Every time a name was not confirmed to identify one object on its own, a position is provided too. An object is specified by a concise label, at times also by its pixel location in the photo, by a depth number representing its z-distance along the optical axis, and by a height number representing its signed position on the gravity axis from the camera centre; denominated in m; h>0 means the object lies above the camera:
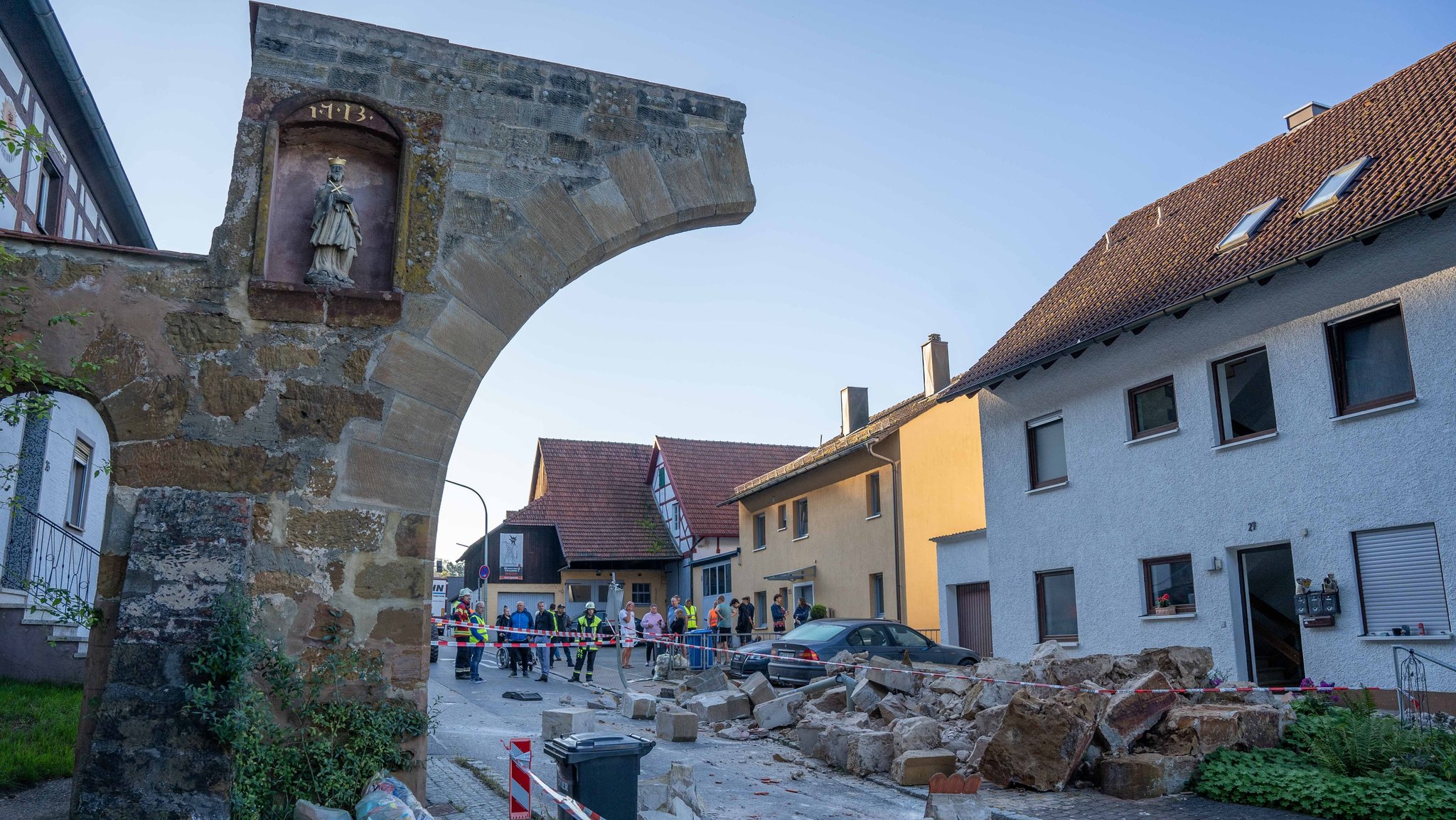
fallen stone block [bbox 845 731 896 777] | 9.59 -1.14
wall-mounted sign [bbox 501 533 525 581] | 36.66 +2.21
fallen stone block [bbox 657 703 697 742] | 11.73 -1.09
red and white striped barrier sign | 5.87 -0.85
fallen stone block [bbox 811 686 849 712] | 12.47 -0.88
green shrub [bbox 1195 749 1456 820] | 7.42 -1.20
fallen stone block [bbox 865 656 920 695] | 12.22 -0.61
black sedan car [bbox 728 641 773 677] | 16.64 -0.54
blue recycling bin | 21.47 -0.47
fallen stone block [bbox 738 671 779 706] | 13.34 -0.81
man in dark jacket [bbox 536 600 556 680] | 21.34 +0.10
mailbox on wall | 12.05 +0.16
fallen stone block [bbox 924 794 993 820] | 7.15 -1.20
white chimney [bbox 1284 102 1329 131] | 17.38 +8.12
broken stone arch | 5.84 +1.63
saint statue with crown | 6.65 +2.39
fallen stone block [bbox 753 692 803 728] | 12.41 -1.00
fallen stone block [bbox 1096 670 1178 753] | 9.06 -0.78
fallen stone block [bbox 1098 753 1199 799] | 8.55 -1.19
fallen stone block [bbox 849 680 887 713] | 11.98 -0.79
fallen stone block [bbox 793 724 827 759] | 10.61 -1.11
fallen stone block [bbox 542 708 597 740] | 8.93 -0.79
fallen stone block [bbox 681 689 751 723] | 13.28 -1.00
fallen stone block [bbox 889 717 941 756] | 9.57 -0.97
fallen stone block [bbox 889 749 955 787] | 9.01 -1.17
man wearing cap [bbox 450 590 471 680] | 18.42 -0.14
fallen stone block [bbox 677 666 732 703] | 14.68 -0.79
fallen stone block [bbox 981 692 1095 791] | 8.66 -0.97
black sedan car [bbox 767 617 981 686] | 15.87 -0.33
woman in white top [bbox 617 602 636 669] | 20.81 +0.02
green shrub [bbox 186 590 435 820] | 5.69 -0.50
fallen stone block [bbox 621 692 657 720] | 13.40 -0.99
